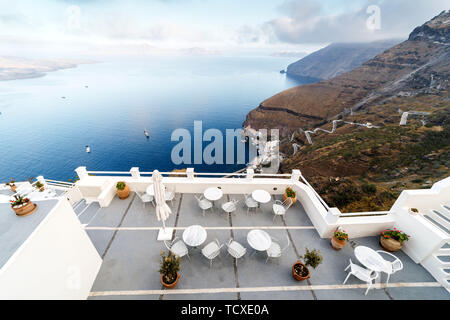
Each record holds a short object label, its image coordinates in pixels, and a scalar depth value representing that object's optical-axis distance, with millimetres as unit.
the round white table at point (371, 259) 5902
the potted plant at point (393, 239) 7002
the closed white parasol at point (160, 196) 6391
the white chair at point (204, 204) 8449
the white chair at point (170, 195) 8836
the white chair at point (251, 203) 8697
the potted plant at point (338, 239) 7090
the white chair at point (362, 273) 5849
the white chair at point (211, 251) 6398
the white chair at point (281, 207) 8325
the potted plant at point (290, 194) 9133
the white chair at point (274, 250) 6540
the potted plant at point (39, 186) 11834
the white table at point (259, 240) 6586
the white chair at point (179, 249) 6452
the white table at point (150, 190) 8788
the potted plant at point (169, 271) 5688
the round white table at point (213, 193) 8598
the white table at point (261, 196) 8570
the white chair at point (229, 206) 8367
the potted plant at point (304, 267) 6029
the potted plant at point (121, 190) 9219
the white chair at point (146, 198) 8820
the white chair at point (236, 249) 6508
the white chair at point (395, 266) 5900
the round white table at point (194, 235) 6647
